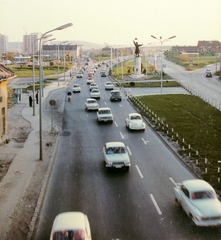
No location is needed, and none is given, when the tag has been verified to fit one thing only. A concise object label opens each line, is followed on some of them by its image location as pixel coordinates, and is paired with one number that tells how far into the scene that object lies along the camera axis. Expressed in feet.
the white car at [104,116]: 114.32
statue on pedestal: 276.62
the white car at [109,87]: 207.34
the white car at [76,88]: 195.83
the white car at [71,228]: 39.69
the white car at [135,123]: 103.71
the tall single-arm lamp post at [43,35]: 69.74
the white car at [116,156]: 68.03
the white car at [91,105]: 136.87
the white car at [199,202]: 45.24
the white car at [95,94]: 170.81
